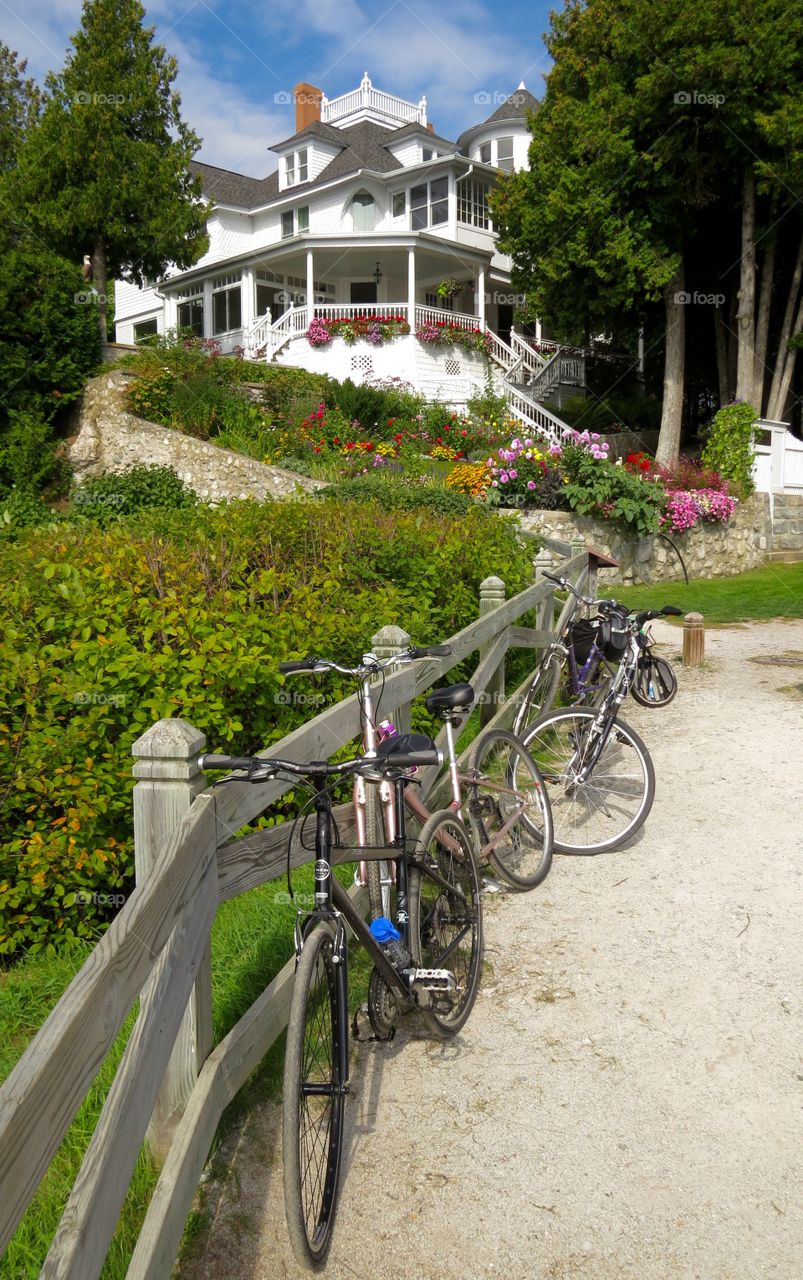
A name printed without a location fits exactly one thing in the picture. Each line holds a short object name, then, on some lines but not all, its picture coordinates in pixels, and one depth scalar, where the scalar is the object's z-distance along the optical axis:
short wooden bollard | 9.98
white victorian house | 27.75
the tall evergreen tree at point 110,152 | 23.78
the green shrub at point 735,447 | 18.11
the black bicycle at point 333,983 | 2.43
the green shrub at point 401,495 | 13.50
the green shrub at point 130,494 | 17.06
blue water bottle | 3.21
